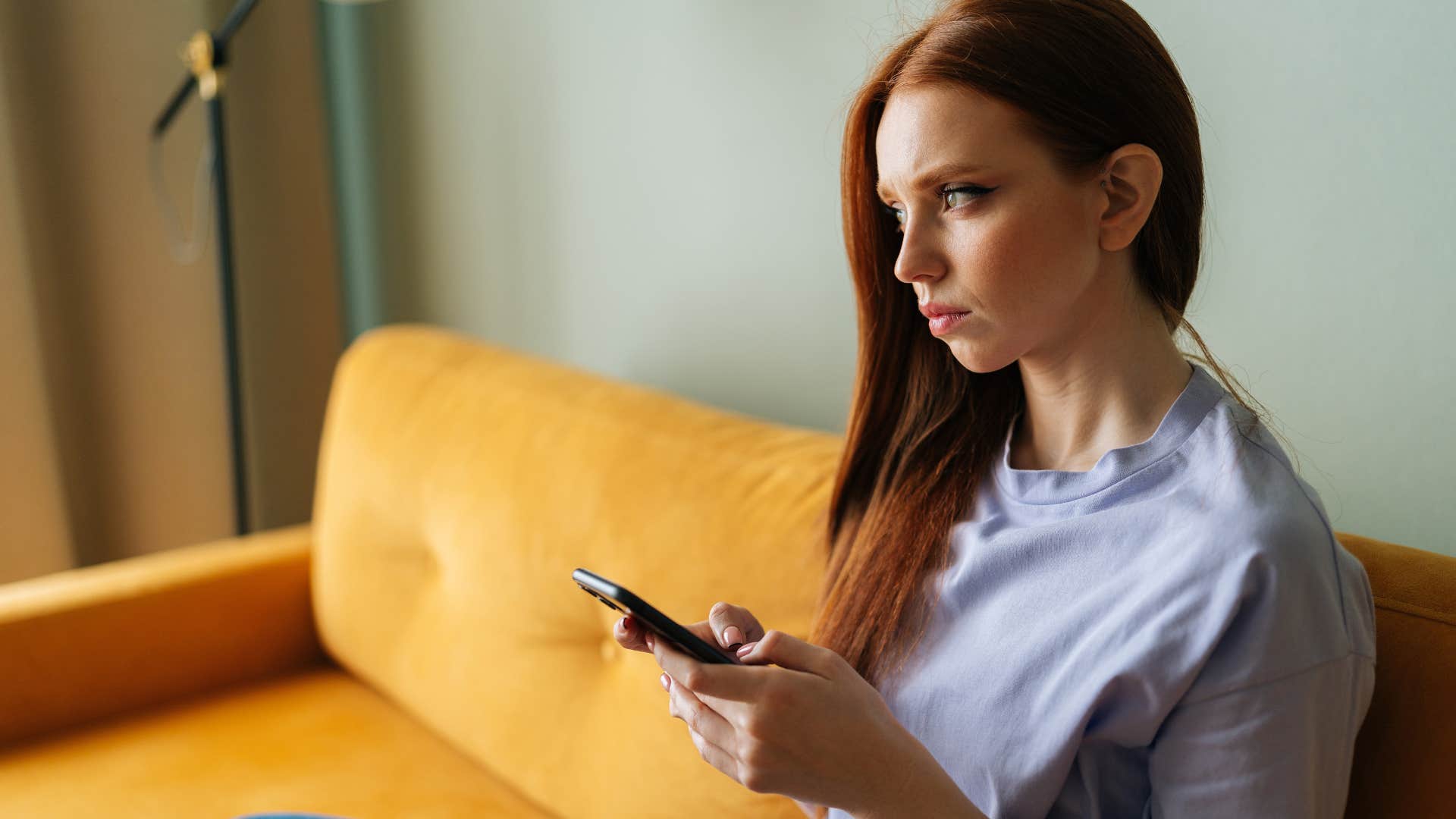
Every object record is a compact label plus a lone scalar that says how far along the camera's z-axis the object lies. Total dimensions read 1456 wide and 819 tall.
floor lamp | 1.96
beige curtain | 2.12
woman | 0.72
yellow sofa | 1.25
